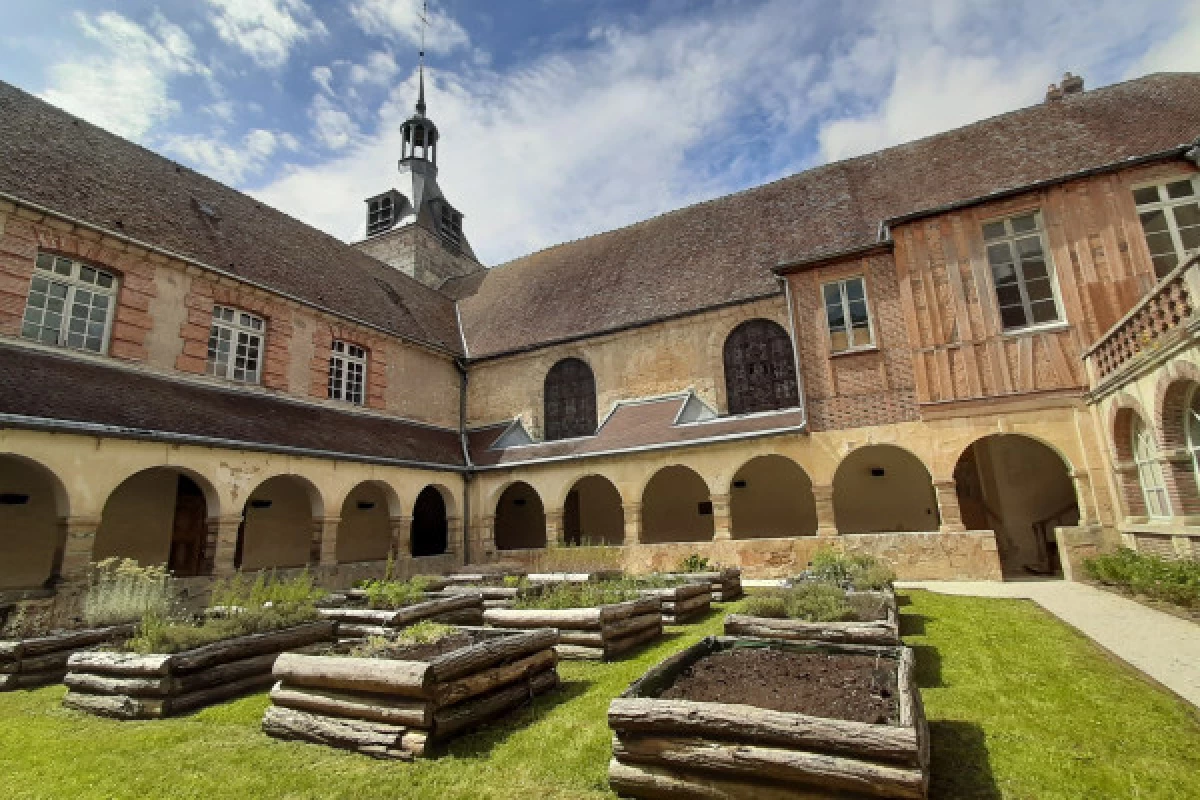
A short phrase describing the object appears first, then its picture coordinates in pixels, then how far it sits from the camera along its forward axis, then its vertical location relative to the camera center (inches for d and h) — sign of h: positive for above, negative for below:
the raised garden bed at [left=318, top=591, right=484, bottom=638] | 233.3 -34.1
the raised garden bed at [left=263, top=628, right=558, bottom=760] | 136.2 -40.6
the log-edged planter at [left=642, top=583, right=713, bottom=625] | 273.3 -37.9
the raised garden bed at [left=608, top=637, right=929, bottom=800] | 97.3 -38.3
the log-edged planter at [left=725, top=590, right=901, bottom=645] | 169.8 -34.0
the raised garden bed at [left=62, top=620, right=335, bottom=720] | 173.8 -42.0
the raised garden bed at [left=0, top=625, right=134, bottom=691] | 213.0 -40.7
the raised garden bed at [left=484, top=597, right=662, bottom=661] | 212.5 -36.8
